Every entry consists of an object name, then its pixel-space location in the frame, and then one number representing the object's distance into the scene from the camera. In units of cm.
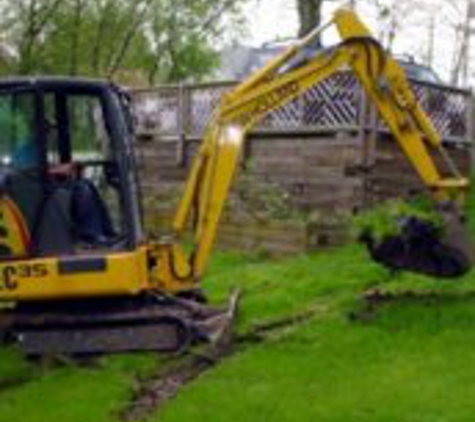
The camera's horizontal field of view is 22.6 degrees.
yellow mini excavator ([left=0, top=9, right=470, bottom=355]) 904
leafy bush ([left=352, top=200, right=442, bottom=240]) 1030
